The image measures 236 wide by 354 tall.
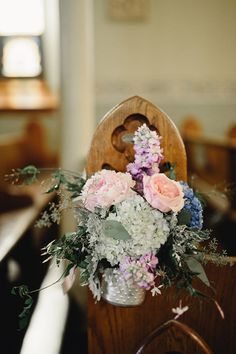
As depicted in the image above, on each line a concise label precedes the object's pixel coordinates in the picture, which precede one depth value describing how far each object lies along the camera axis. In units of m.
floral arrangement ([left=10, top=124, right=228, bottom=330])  1.04
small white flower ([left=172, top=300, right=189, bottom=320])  1.07
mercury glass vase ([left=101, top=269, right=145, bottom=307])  1.09
